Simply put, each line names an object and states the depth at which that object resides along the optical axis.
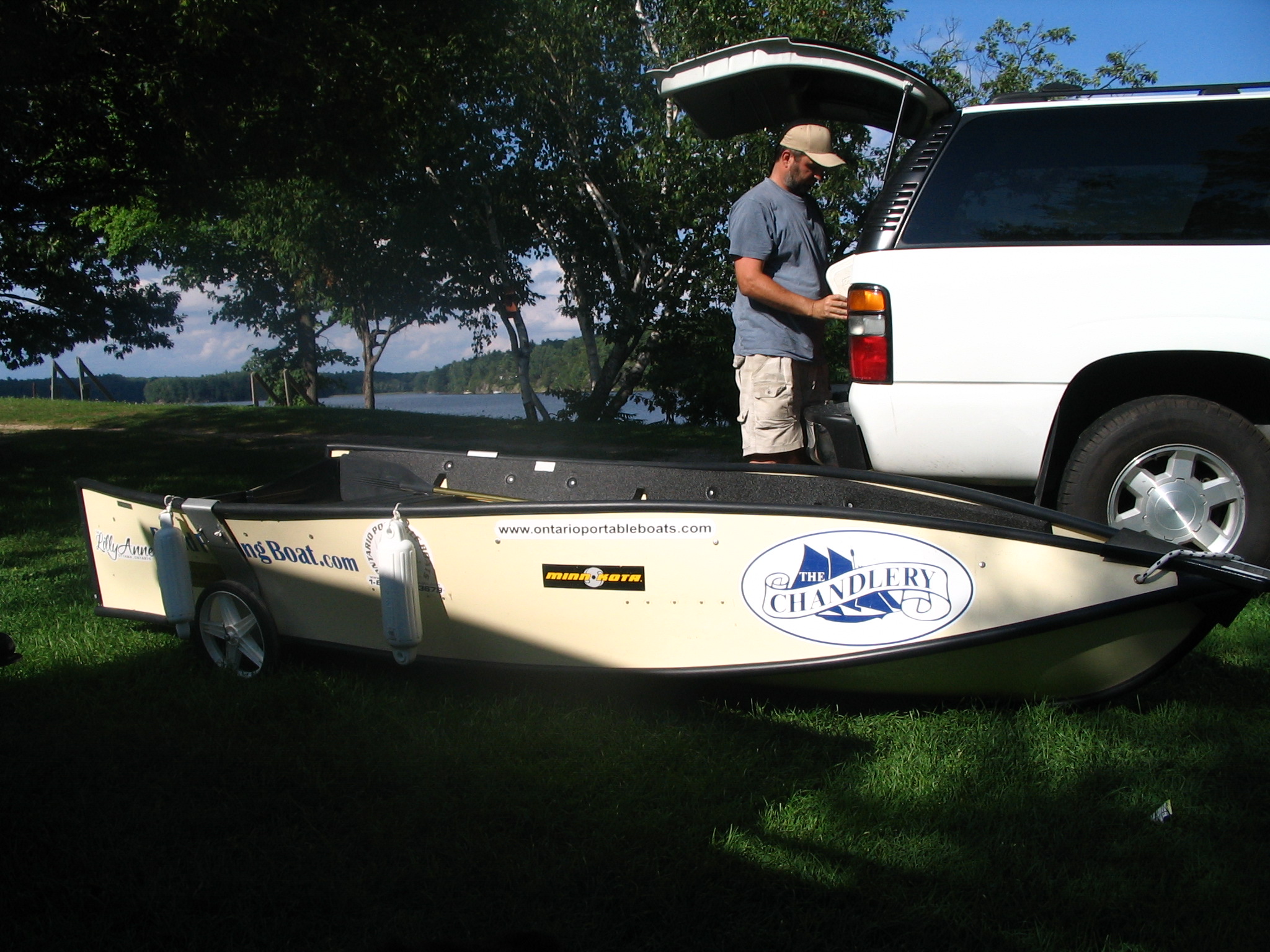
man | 4.25
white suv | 3.75
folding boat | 2.73
